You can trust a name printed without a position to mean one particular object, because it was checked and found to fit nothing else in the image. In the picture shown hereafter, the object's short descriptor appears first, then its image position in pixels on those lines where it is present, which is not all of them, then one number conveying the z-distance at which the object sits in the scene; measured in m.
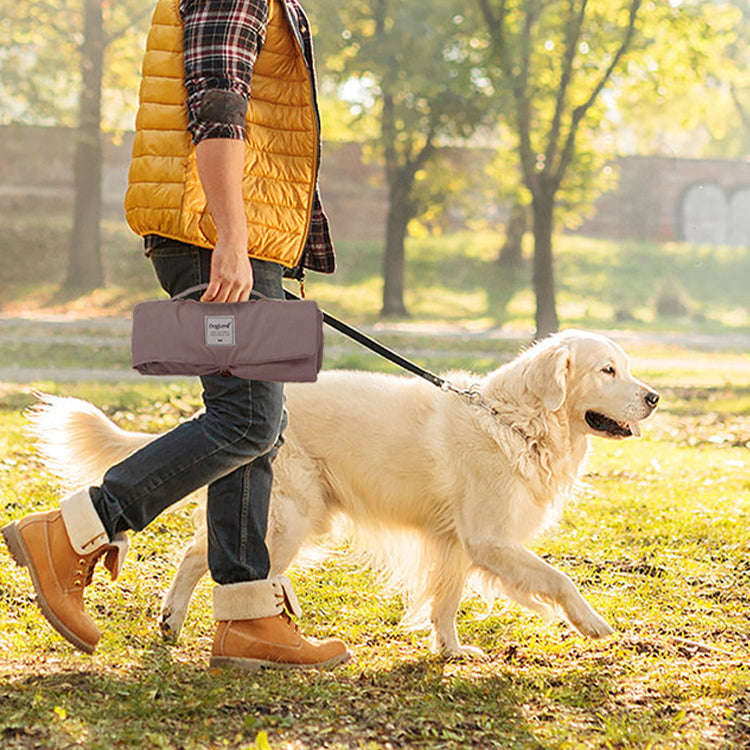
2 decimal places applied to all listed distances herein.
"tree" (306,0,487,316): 22.31
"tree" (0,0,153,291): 25.34
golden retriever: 3.88
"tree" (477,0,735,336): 17.53
